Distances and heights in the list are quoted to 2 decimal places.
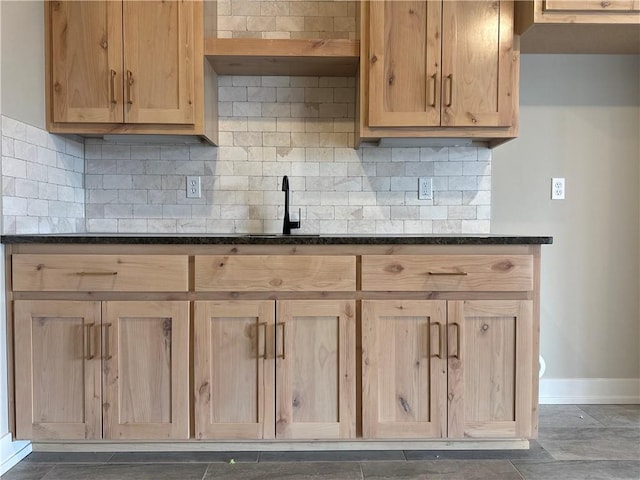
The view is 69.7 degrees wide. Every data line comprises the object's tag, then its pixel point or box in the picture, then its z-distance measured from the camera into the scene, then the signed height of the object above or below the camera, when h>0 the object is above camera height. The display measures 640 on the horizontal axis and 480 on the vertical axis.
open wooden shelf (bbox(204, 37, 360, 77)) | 2.05 +0.76
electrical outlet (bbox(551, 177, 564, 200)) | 2.44 +0.17
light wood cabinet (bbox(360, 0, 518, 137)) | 2.00 +0.68
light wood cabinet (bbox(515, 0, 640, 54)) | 1.93 +0.85
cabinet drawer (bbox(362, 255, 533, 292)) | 1.80 -0.21
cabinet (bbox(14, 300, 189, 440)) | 1.79 -0.59
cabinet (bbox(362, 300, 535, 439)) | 1.81 -0.59
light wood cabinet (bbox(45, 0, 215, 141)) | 2.01 +0.69
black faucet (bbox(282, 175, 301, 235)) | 2.24 -0.01
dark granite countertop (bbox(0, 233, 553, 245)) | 1.77 -0.08
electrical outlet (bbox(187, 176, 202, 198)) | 2.40 +0.16
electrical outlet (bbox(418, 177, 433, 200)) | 2.41 +0.16
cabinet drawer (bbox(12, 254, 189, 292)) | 1.79 -0.21
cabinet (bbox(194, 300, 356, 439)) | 1.79 -0.59
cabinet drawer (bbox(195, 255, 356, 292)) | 1.79 -0.21
